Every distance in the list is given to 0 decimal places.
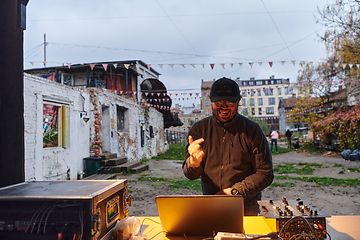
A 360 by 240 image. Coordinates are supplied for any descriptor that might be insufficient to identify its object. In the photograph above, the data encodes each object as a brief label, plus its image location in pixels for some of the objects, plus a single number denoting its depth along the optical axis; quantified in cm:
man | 204
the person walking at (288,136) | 2076
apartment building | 5788
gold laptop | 127
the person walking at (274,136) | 1762
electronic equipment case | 120
